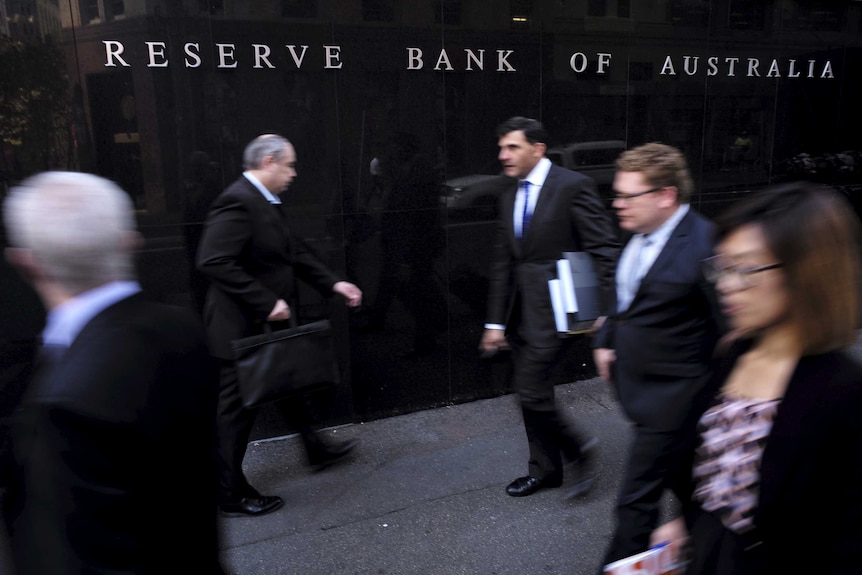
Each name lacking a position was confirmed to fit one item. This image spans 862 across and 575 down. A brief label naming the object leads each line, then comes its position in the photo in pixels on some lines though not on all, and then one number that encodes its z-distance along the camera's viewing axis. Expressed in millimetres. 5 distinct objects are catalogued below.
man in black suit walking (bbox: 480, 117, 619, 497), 3625
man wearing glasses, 2668
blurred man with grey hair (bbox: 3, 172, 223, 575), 1378
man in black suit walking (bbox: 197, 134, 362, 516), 3584
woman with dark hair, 1485
